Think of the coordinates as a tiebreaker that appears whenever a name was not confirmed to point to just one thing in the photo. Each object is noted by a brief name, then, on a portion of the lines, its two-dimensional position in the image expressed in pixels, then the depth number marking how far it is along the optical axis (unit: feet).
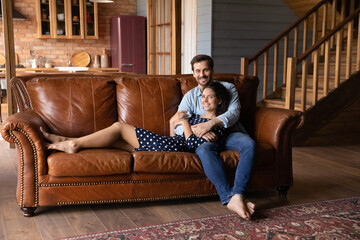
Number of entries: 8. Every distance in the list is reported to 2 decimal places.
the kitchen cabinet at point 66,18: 25.86
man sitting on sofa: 8.51
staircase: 15.72
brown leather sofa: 8.49
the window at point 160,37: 21.88
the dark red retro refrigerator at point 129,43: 27.02
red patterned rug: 7.60
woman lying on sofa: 9.25
